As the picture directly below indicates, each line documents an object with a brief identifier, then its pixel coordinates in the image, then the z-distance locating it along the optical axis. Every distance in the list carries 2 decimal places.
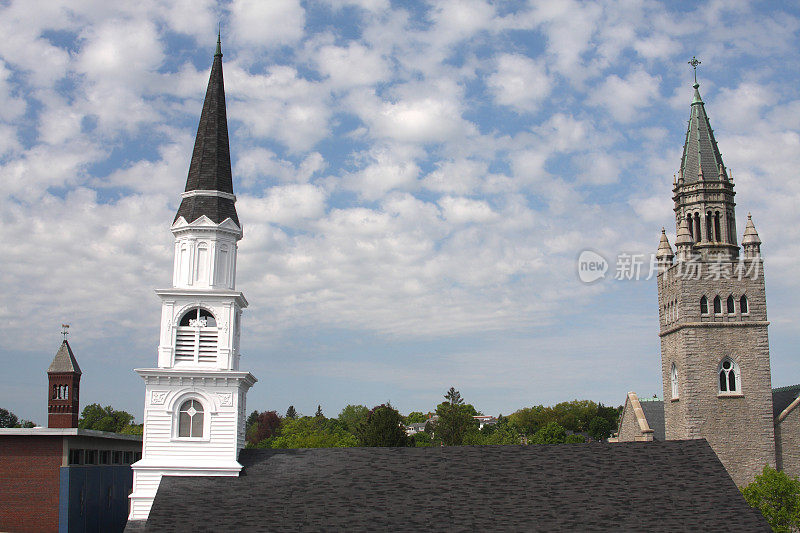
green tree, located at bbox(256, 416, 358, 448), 82.78
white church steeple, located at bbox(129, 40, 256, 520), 24.84
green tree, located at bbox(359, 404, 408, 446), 62.44
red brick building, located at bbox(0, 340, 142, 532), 34.72
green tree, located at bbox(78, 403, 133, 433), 111.31
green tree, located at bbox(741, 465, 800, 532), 34.19
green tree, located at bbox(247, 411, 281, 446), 150.88
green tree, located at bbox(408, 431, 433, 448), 108.06
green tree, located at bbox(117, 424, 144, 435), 111.04
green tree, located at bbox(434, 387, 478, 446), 91.81
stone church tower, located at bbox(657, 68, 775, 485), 42.69
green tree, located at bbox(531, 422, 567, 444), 101.12
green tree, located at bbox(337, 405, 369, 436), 169.73
